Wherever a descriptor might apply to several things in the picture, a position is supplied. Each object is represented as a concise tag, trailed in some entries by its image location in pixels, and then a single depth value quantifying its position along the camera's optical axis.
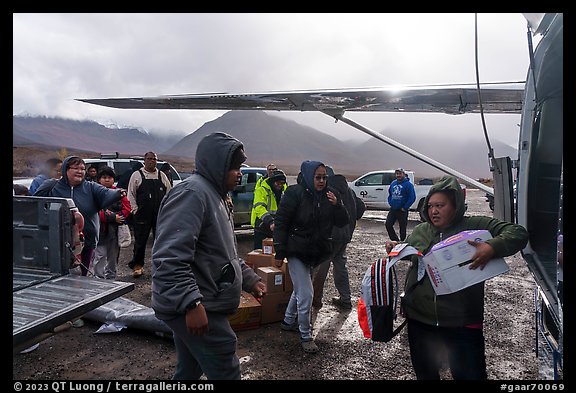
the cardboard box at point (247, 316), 4.45
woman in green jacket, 2.37
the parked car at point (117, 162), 9.84
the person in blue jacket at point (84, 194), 4.27
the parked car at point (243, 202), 9.49
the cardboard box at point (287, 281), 4.88
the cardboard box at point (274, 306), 4.71
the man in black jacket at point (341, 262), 4.88
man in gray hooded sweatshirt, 2.07
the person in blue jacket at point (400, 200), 9.20
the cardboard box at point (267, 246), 5.43
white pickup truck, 15.64
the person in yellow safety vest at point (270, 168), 7.35
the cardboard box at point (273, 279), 4.77
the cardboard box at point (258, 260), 5.32
